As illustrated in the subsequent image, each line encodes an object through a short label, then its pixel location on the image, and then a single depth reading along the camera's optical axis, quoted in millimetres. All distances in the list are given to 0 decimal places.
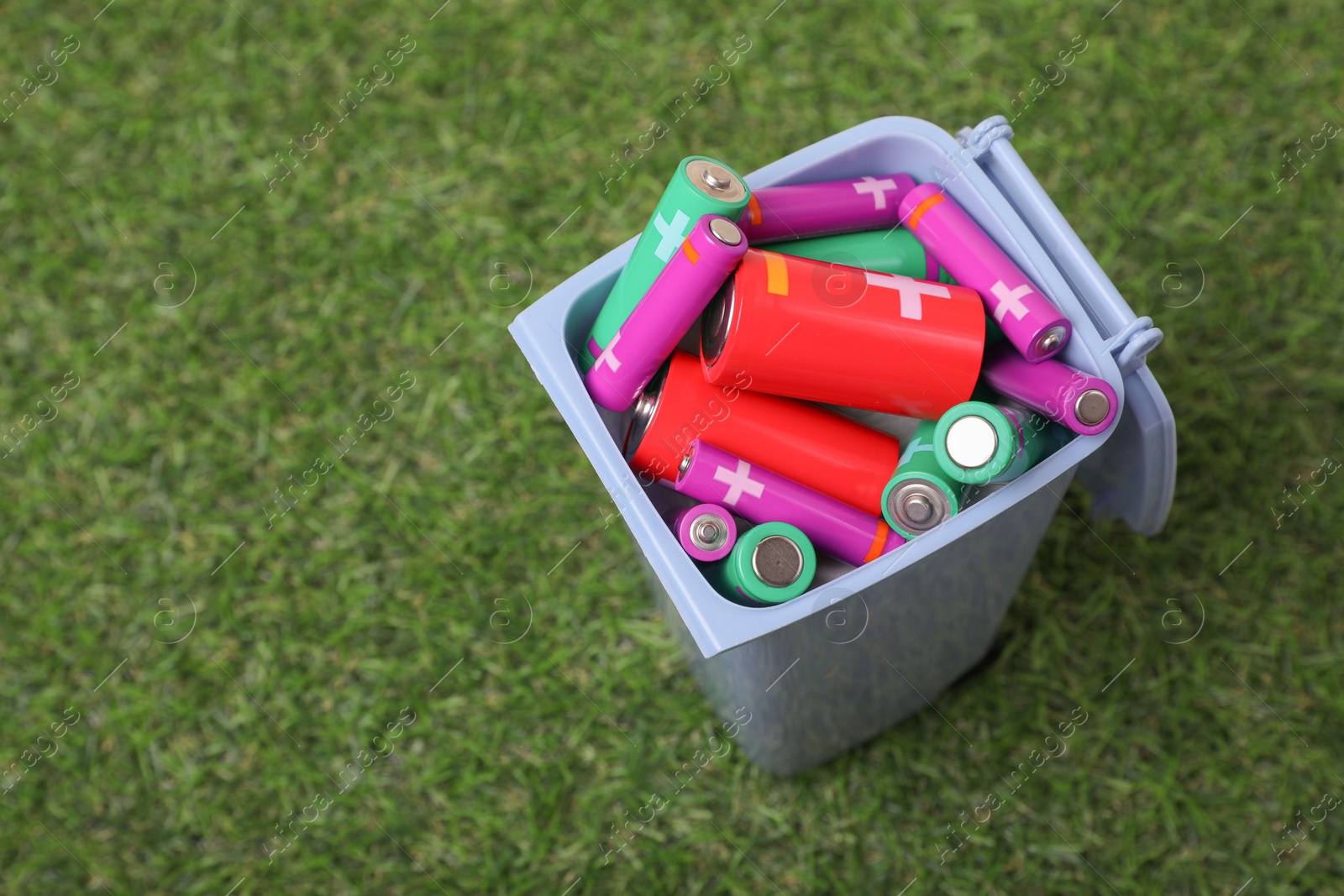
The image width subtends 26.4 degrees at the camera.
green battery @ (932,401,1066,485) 507
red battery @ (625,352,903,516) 524
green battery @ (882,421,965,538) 514
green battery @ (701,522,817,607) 511
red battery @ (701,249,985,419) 511
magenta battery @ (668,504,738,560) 515
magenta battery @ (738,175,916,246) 532
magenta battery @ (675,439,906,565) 520
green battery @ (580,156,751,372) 513
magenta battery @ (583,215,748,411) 506
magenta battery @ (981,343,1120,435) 513
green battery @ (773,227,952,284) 536
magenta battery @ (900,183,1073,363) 520
